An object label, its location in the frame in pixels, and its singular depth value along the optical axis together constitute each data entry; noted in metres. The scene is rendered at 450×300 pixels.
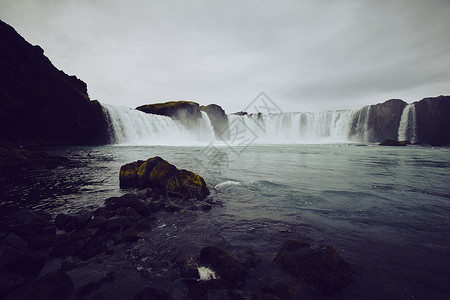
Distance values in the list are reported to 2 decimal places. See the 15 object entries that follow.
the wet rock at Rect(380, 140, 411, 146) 46.66
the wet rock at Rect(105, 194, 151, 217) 5.31
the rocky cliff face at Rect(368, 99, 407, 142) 60.56
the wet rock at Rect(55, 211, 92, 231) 4.33
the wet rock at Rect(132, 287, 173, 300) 2.45
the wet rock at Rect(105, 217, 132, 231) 4.32
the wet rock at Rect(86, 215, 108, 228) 4.32
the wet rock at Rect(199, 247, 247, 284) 2.90
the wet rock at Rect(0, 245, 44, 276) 2.76
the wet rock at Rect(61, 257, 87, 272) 3.15
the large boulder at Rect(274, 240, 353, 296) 2.74
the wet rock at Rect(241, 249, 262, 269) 3.24
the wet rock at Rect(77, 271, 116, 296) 2.67
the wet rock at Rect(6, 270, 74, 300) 2.39
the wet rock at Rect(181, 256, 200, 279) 2.96
